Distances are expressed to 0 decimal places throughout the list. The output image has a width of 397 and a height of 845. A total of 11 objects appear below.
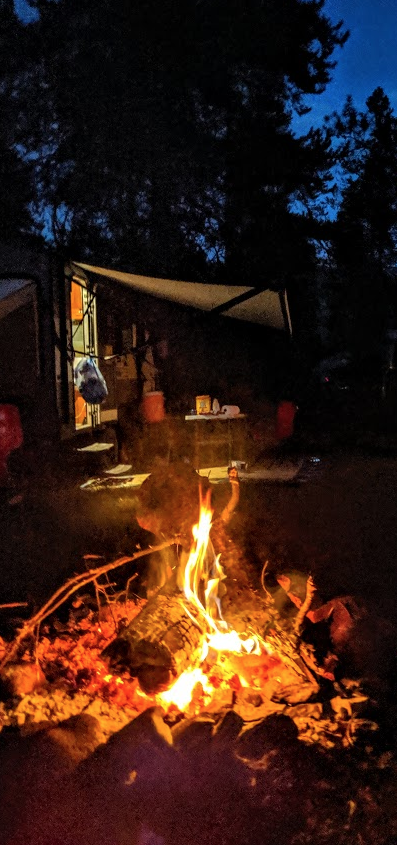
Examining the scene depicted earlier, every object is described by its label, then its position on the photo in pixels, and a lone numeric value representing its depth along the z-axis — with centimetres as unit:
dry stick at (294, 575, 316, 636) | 329
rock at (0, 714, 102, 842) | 227
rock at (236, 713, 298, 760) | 253
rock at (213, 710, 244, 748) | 258
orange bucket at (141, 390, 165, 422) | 977
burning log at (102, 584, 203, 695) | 284
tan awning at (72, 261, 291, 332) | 859
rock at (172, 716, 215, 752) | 256
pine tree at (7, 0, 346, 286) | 1493
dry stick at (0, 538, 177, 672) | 292
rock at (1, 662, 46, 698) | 297
